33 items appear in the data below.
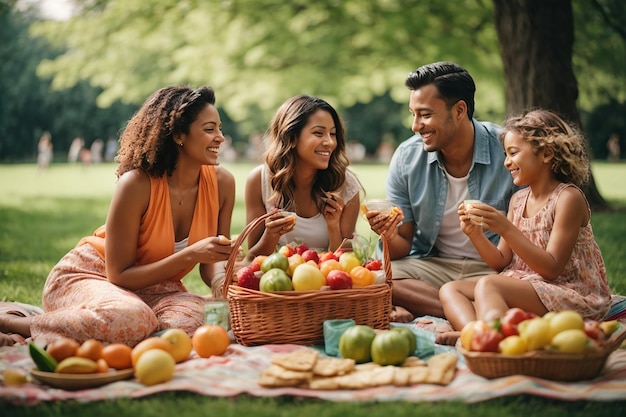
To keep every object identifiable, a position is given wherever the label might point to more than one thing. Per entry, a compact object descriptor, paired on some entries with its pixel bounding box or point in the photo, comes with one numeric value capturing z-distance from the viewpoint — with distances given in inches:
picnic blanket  146.6
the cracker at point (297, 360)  156.4
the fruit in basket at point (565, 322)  153.2
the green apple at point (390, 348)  165.0
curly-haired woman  192.4
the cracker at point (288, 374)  154.1
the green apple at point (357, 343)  169.5
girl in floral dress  188.4
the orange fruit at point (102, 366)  158.2
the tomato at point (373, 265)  196.9
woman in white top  228.4
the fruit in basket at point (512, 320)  157.6
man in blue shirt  227.5
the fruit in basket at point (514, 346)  152.4
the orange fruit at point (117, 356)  161.9
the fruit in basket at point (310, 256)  197.9
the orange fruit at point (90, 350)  159.6
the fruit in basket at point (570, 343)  150.0
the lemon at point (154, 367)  154.9
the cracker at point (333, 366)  157.4
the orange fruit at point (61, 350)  159.2
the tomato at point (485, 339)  155.4
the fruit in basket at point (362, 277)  190.2
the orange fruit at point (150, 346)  161.6
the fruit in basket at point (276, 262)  189.3
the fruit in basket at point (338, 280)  186.2
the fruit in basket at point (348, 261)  194.4
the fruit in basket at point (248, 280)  190.1
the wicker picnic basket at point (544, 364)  150.6
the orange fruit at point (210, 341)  176.9
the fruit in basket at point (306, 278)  184.4
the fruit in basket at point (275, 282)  183.8
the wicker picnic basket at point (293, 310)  183.8
